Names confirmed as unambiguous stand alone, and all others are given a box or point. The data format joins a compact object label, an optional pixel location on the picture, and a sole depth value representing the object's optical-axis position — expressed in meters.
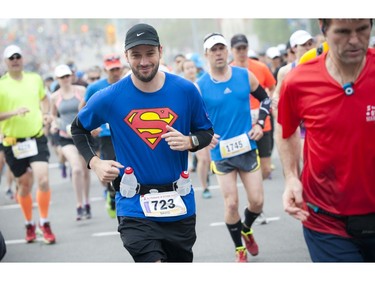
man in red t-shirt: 3.75
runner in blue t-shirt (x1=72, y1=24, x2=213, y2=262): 4.72
